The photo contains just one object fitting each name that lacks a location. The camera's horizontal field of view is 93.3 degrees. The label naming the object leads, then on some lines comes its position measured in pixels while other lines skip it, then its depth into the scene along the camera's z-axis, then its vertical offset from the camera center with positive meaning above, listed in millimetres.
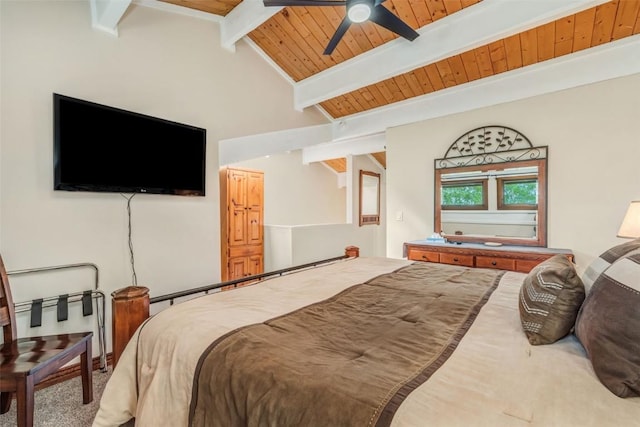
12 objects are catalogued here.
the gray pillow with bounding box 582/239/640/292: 1094 -192
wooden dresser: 2920 -450
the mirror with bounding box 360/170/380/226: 6031 +301
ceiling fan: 1972 +1400
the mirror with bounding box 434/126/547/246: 3258 +252
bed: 732 -465
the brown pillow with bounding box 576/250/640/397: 760 -328
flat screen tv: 2205 +524
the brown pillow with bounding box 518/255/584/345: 1045 -337
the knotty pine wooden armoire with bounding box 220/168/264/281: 4926 -175
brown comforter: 789 -463
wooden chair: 1456 -771
